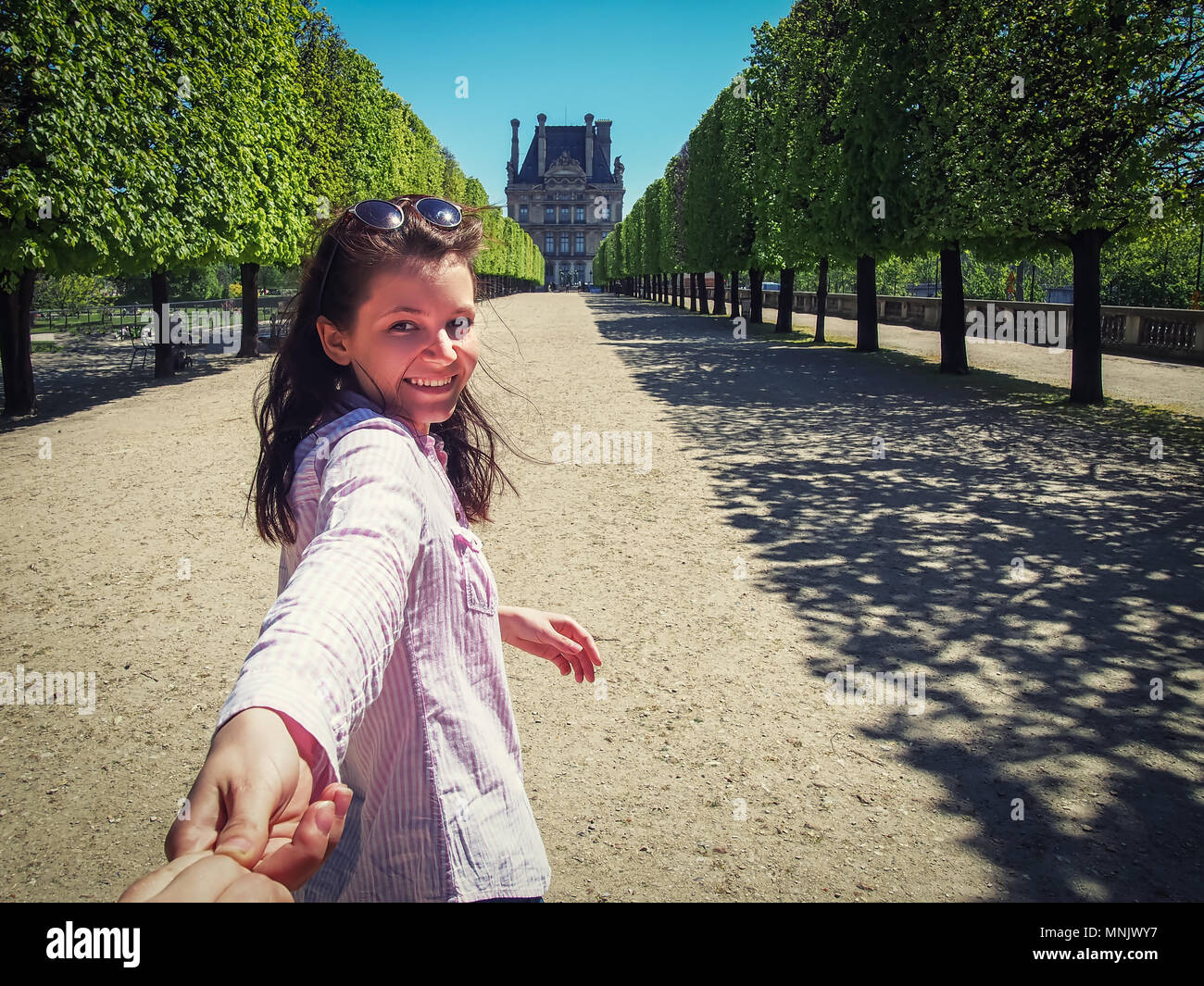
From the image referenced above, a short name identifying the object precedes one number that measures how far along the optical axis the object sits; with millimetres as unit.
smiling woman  1056
